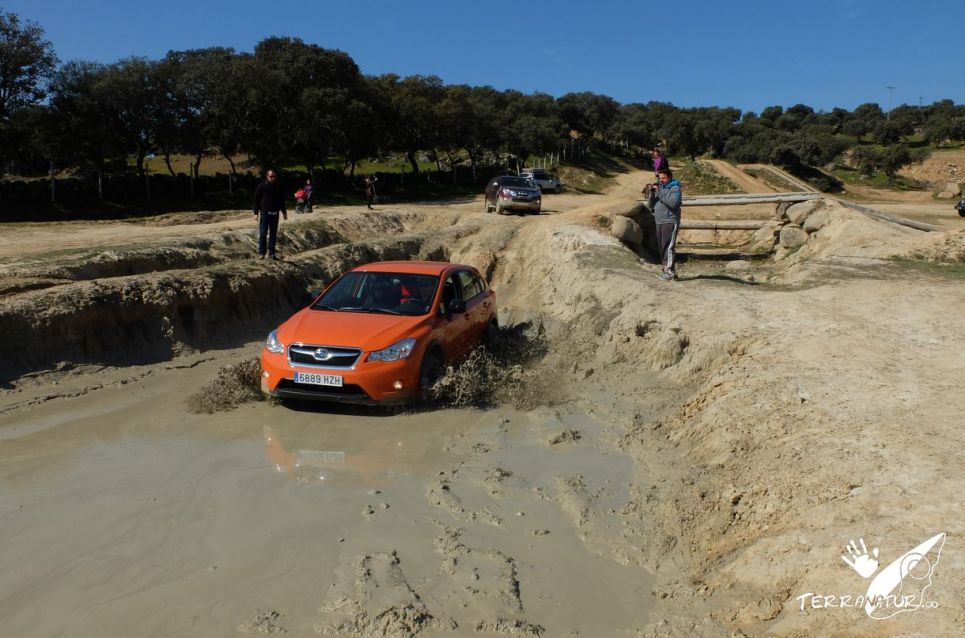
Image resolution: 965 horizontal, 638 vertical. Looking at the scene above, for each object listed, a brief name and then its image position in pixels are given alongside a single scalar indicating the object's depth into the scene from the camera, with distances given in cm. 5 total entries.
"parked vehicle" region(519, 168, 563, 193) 4391
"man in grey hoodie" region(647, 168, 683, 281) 1164
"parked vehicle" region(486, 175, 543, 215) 2658
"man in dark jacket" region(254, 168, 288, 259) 1358
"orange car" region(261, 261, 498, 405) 709
